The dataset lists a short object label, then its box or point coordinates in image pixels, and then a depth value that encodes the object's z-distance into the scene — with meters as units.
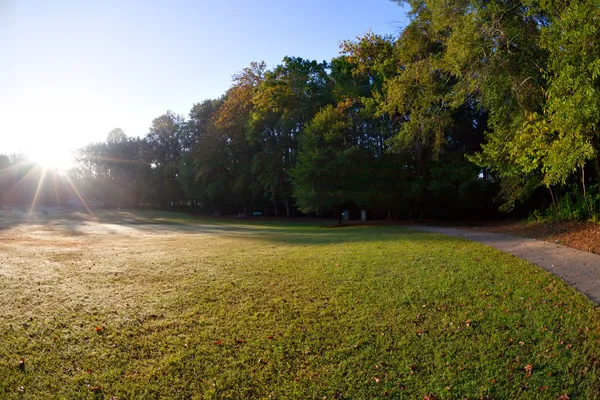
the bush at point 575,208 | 14.93
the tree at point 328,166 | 25.05
